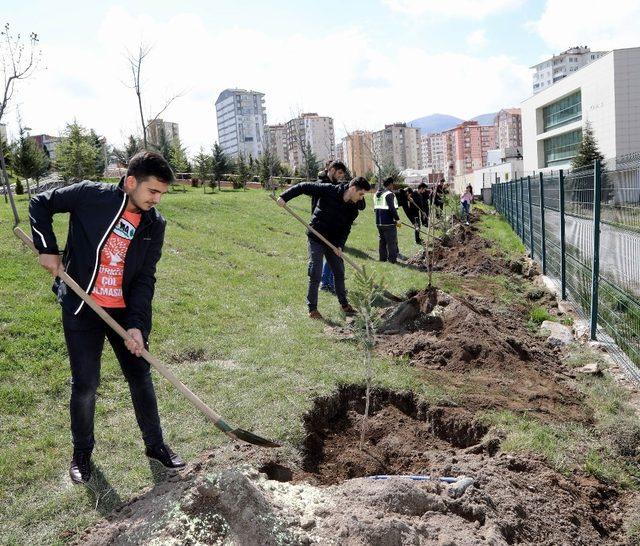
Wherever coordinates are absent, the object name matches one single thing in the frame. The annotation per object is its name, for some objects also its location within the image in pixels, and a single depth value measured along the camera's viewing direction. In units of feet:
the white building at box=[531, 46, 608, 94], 372.62
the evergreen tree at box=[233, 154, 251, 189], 116.78
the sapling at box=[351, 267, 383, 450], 13.21
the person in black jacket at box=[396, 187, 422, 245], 44.73
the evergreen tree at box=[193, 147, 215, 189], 111.24
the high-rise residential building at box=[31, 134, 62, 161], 266.53
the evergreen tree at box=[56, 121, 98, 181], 81.15
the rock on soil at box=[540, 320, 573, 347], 19.80
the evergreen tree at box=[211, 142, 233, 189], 116.91
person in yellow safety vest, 35.91
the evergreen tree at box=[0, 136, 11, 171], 81.47
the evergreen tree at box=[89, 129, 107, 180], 118.43
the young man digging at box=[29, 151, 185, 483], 10.11
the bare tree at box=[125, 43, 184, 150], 63.33
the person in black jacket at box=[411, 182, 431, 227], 49.42
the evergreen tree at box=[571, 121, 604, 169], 119.14
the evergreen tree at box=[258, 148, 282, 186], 128.29
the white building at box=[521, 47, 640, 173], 118.73
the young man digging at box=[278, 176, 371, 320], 22.11
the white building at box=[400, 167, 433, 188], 221.83
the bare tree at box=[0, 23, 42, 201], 41.60
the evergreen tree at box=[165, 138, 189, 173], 119.96
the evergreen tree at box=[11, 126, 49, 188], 80.23
